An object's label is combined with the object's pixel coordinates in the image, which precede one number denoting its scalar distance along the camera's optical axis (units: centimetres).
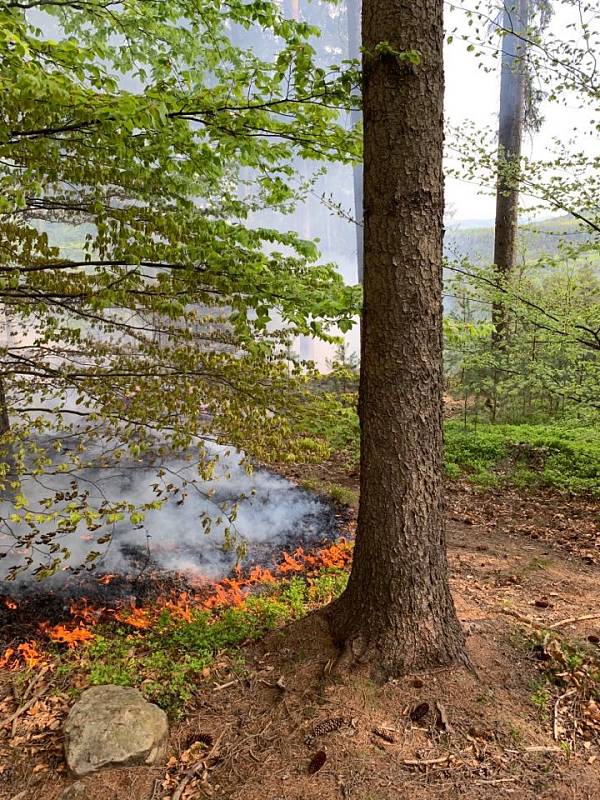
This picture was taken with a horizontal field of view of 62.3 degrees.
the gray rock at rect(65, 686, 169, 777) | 298
